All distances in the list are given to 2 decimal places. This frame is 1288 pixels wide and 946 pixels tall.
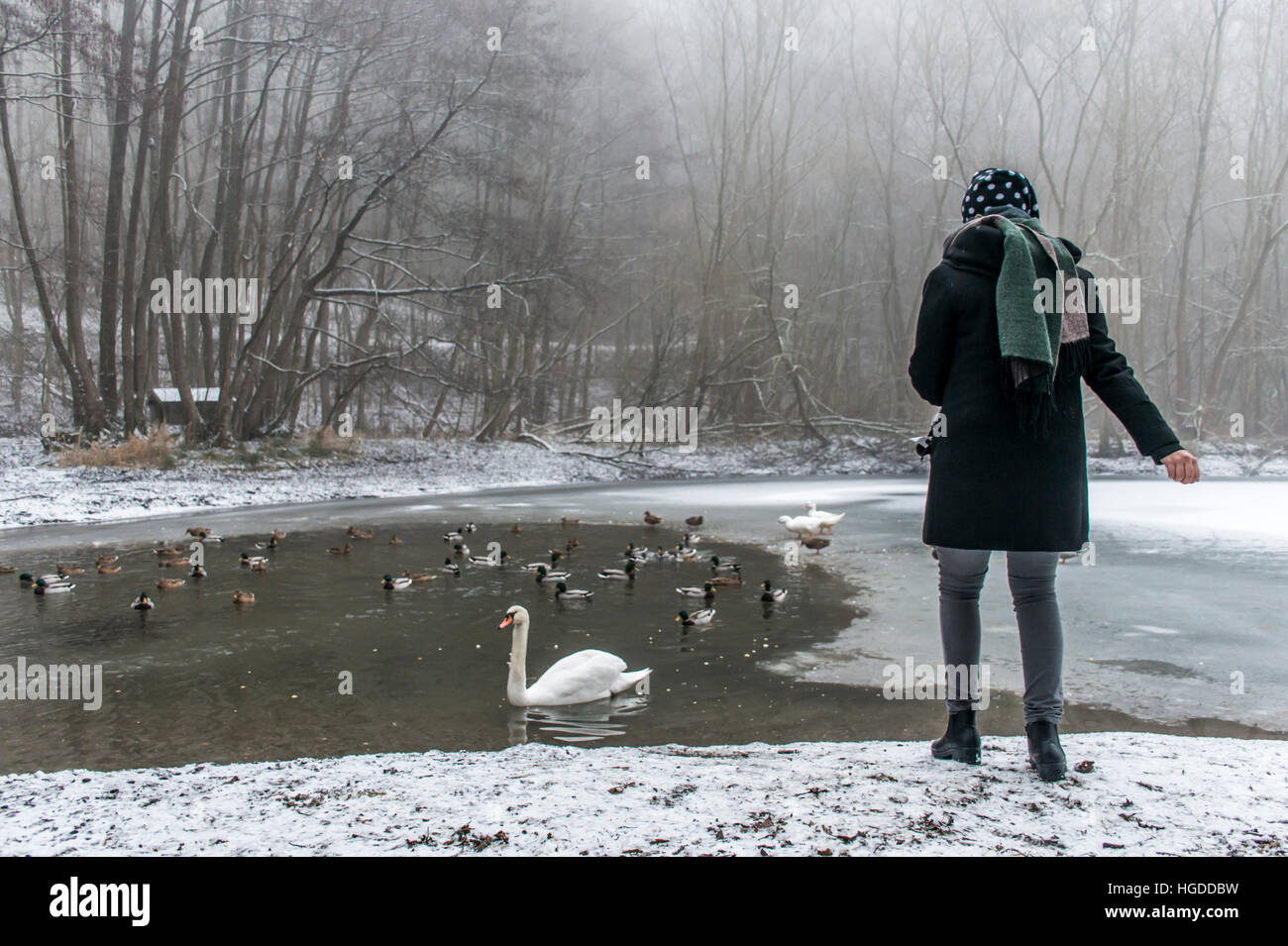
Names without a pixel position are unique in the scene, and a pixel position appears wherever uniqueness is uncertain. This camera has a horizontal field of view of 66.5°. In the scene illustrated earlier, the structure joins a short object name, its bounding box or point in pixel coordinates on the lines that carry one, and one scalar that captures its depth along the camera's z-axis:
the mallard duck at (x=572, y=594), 9.01
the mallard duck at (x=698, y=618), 7.77
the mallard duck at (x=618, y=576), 10.17
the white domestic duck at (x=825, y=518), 13.15
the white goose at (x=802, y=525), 12.94
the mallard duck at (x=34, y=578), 9.05
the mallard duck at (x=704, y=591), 8.99
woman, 3.30
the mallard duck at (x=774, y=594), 8.80
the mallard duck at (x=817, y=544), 11.87
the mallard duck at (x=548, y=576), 9.94
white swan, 5.55
